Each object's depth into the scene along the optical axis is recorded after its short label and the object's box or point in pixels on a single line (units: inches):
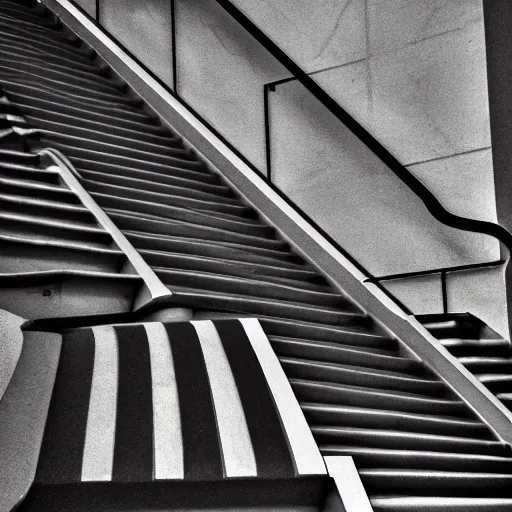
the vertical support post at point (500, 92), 205.3
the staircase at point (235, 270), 146.0
